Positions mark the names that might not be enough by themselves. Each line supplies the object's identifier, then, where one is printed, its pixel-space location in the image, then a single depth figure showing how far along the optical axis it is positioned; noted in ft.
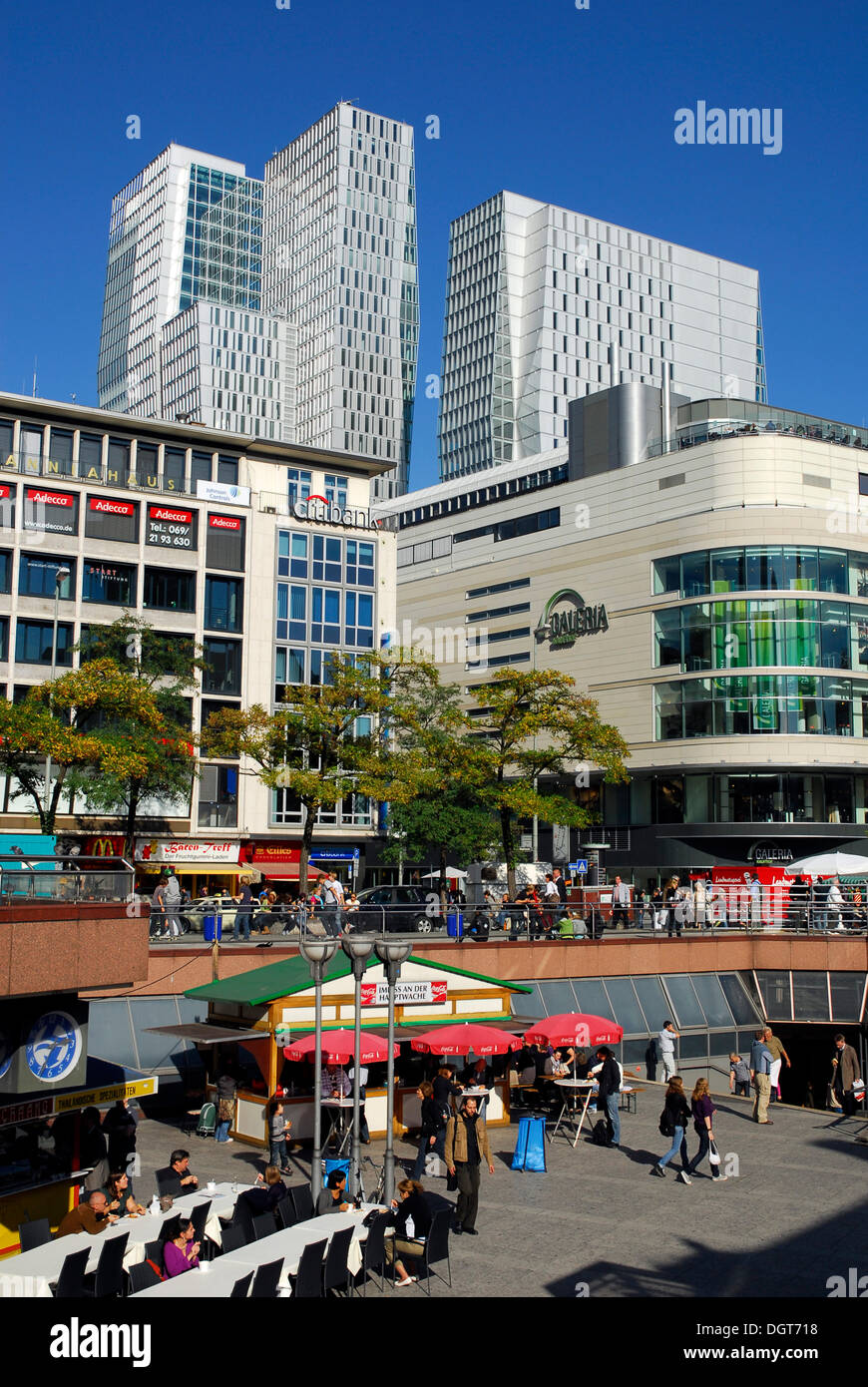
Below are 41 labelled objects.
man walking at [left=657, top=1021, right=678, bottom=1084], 94.94
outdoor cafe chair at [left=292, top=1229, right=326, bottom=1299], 41.86
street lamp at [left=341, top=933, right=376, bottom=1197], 59.11
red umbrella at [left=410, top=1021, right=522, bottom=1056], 72.59
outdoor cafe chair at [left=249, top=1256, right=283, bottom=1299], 40.04
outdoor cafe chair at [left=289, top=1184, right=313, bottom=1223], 52.39
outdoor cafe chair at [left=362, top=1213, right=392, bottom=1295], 46.52
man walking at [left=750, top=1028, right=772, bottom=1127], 83.05
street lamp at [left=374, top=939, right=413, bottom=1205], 62.28
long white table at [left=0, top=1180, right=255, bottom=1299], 40.96
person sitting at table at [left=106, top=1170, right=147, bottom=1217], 51.72
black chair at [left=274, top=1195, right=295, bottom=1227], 50.01
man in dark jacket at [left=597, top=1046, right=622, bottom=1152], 75.15
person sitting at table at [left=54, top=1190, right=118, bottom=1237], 46.47
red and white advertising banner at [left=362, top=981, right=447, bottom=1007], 78.02
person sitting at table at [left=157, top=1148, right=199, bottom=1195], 54.60
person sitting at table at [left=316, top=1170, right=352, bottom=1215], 52.80
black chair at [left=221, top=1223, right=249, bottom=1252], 46.55
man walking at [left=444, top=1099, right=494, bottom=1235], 55.31
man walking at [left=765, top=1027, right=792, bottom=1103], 87.20
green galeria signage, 245.24
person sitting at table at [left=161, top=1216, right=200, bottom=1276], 43.47
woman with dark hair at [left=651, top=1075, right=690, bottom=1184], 67.31
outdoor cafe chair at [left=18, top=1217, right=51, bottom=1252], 46.01
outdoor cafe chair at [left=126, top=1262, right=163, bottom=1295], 41.32
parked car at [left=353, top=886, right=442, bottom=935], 104.37
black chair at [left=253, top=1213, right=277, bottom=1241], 48.03
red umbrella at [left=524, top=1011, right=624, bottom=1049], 78.33
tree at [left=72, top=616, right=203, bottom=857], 147.54
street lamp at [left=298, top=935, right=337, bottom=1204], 56.44
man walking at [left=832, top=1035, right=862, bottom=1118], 89.61
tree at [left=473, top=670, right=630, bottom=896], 156.04
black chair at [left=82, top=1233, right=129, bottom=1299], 40.60
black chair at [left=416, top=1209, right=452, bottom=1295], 46.80
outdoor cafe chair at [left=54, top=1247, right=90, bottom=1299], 40.11
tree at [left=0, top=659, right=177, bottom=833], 134.31
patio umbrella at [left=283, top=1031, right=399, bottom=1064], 68.39
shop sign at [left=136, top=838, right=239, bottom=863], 184.55
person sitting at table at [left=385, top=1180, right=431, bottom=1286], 47.83
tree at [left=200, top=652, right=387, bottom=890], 151.33
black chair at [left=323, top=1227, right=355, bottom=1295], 43.93
